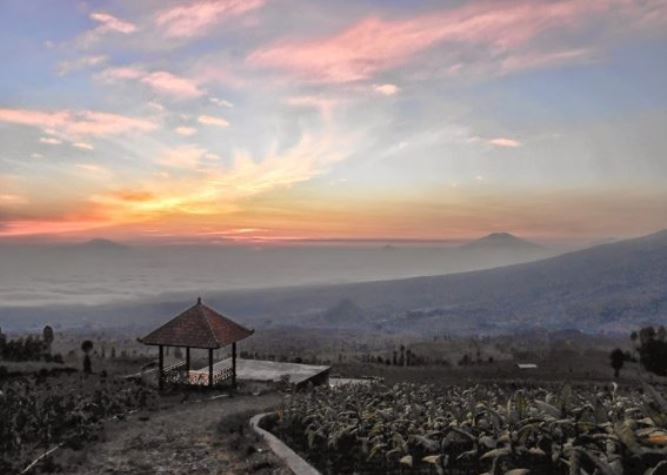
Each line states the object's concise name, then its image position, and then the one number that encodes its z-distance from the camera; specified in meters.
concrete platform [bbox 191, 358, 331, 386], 27.33
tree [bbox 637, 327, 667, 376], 30.89
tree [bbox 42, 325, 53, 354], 35.25
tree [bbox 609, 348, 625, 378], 30.16
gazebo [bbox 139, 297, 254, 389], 24.31
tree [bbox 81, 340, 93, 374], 27.76
